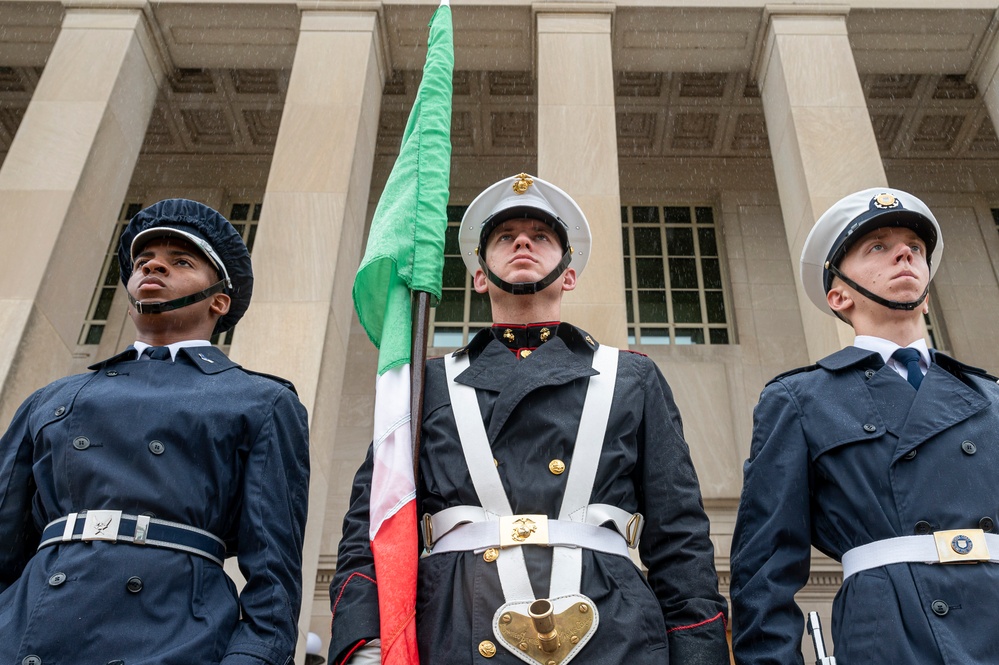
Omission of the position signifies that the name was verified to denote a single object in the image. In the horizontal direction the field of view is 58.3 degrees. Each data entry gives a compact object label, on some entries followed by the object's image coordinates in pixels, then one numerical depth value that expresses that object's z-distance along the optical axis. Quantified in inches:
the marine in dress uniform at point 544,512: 111.2
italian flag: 118.3
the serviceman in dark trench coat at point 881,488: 108.1
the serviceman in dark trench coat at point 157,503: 110.1
